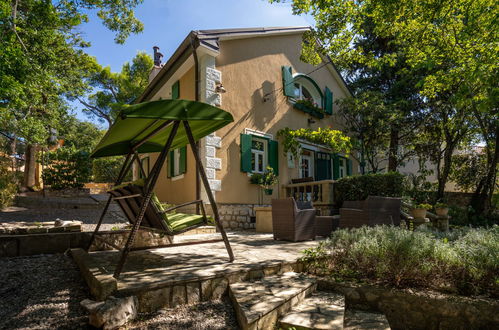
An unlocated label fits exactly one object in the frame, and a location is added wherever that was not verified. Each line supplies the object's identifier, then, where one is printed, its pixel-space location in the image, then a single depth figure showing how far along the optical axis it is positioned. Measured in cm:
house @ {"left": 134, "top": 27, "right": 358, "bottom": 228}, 778
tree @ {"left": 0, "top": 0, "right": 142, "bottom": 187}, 629
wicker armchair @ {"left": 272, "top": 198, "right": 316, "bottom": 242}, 509
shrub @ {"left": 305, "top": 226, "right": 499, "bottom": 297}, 280
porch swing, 267
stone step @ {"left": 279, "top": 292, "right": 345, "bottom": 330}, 220
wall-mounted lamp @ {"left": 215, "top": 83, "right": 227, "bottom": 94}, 793
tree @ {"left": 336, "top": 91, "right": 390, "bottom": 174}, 1191
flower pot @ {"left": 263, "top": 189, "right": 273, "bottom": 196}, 881
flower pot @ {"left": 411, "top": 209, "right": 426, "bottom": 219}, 741
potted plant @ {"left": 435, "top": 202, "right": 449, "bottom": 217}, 798
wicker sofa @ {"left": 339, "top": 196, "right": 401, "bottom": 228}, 503
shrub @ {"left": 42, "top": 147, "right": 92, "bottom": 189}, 1184
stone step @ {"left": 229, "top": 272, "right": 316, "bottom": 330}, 214
